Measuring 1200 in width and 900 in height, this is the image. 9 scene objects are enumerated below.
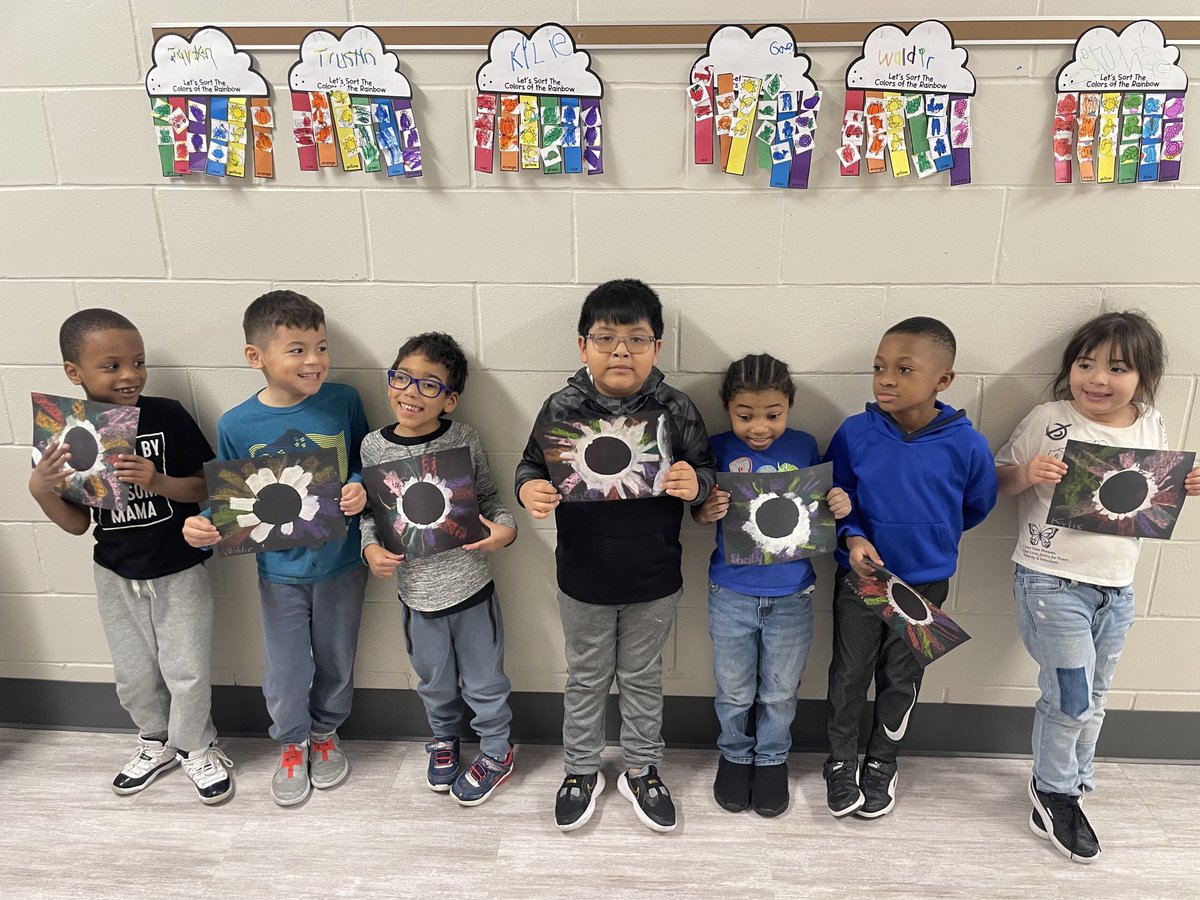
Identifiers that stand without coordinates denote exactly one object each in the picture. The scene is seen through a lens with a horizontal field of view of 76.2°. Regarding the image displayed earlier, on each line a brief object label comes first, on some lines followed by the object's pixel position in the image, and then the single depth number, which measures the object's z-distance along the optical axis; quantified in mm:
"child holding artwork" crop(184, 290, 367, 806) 1785
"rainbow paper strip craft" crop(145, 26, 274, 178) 1722
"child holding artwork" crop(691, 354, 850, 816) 1768
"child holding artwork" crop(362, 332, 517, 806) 1792
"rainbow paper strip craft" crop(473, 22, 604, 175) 1684
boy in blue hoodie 1713
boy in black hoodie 1696
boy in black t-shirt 1787
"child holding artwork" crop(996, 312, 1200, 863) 1716
